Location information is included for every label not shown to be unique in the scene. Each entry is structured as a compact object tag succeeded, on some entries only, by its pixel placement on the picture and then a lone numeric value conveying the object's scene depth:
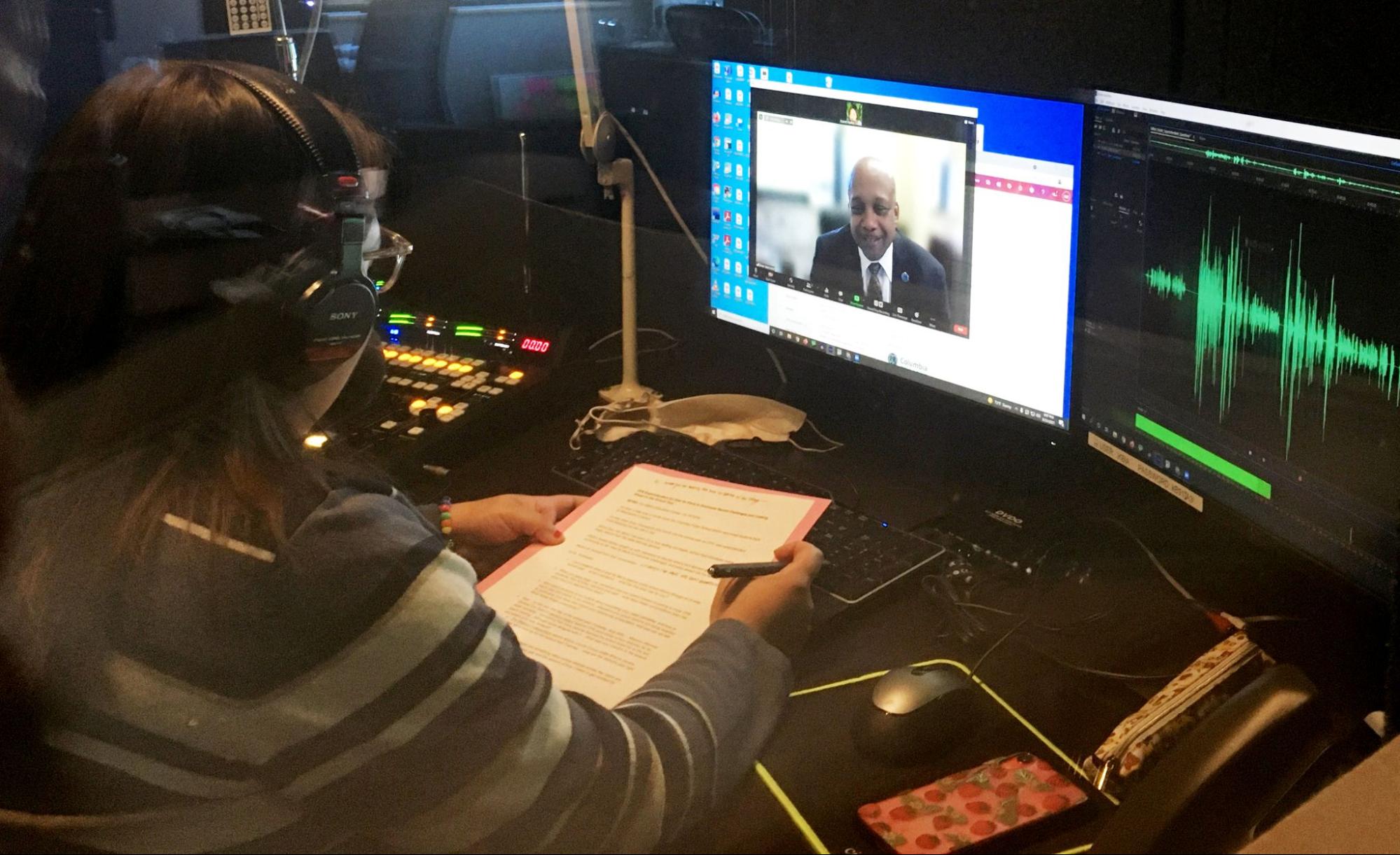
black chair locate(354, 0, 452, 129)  1.49
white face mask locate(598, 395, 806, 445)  1.35
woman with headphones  0.68
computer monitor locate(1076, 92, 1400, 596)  0.79
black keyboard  1.02
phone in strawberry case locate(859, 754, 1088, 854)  0.74
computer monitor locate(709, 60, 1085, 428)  1.08
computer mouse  0.82
